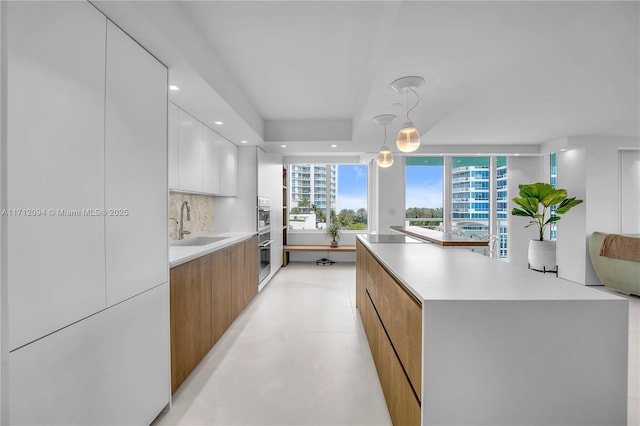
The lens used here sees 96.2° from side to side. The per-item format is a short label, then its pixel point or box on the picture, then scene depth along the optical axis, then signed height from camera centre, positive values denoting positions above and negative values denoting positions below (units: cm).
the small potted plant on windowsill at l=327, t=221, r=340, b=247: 624 -45
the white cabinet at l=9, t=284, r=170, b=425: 103 -70
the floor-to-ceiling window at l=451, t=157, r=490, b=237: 614 +38
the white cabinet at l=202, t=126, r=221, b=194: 323 +60
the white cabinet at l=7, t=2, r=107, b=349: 98 +19
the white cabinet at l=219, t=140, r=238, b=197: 374 +60
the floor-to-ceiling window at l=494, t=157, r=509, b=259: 606 +17
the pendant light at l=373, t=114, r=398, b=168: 360 +70
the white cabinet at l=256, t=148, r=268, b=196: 442 +63
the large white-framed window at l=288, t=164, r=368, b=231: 669 +43
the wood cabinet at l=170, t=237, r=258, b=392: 197 -77
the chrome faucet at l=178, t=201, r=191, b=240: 316 -14
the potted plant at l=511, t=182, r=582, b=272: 476 +10
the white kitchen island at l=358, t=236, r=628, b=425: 101 -53
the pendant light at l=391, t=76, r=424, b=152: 235 +76
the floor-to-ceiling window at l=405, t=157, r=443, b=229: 607 +46
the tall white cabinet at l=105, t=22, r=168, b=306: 140 +23
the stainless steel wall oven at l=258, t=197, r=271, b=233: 439 -3
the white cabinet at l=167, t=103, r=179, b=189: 253 +59
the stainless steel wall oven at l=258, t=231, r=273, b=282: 431 -66
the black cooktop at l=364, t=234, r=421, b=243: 306 -29
